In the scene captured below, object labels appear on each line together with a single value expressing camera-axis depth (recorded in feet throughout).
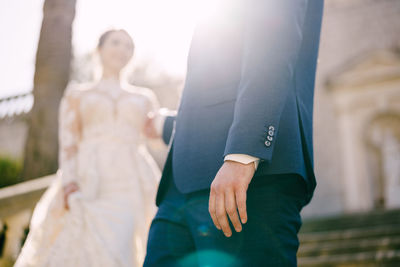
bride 8.89
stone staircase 11.00
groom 3.87
